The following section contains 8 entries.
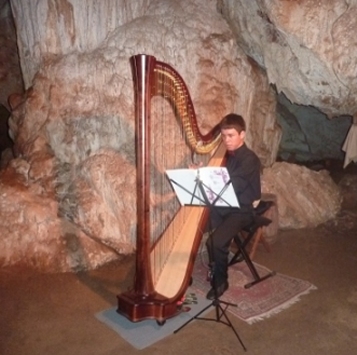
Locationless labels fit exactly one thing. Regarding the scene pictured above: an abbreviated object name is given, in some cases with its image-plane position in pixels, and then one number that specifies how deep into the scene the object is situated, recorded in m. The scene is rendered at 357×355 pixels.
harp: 2.57
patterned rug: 3.51
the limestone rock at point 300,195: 5.56
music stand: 3.07
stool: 3.67
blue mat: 3.13
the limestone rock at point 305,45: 4.54
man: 3.51
